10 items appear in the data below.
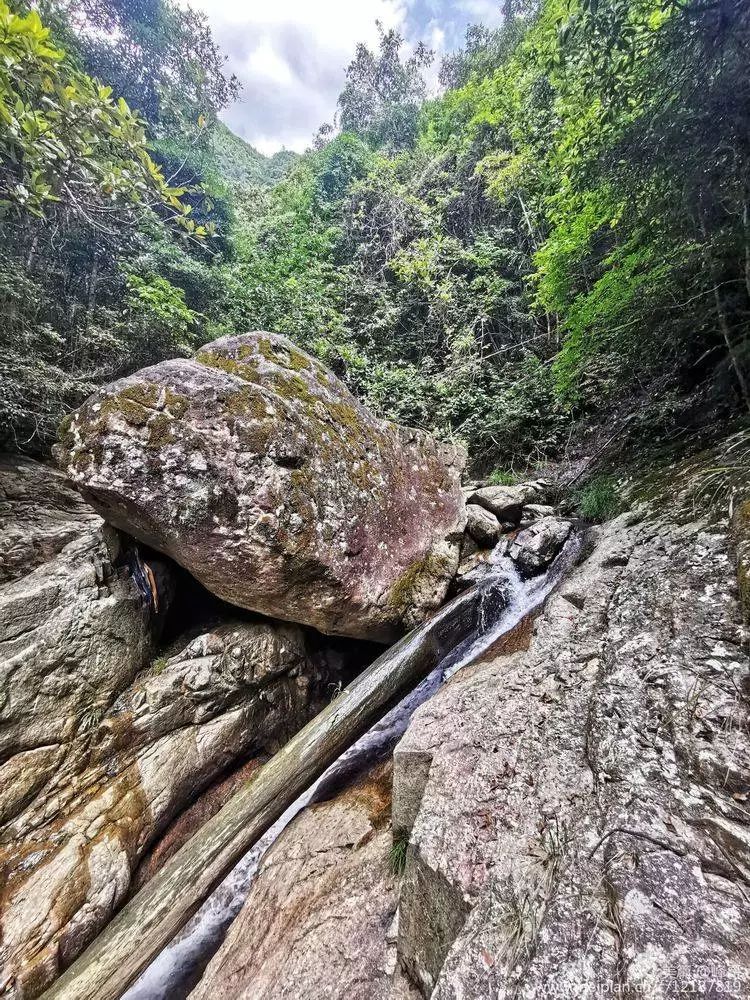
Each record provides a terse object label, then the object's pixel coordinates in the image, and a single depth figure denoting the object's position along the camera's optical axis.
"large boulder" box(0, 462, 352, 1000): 2.89
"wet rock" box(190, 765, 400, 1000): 2.14
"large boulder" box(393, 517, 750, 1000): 1.28
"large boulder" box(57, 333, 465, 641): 3.66
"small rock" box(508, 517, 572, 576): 5.72
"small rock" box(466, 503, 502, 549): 6.68
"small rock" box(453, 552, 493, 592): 5.75
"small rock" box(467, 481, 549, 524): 7.14
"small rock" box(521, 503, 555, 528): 6.96
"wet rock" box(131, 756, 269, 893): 3.30
